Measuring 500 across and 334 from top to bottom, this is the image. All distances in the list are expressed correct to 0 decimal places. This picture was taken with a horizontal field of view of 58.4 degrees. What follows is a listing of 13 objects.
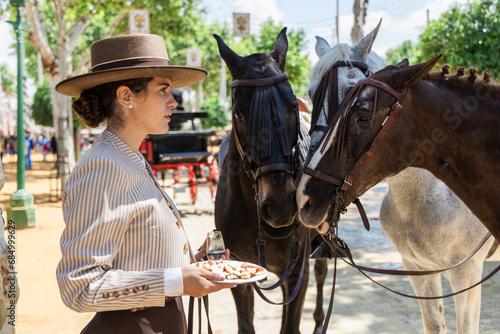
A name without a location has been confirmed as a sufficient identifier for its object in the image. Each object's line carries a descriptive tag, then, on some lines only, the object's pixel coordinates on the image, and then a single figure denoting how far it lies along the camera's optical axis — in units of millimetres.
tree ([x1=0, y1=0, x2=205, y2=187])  12047
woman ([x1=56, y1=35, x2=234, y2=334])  1478
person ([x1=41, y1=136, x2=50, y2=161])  30203
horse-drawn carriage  10422
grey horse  2842
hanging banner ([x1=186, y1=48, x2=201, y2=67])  24522
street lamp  9289
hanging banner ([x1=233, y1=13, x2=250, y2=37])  16891
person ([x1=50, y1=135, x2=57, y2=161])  25422
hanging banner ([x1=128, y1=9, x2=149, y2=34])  12366
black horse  2773
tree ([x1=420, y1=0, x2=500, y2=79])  15406
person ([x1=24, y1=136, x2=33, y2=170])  24391
